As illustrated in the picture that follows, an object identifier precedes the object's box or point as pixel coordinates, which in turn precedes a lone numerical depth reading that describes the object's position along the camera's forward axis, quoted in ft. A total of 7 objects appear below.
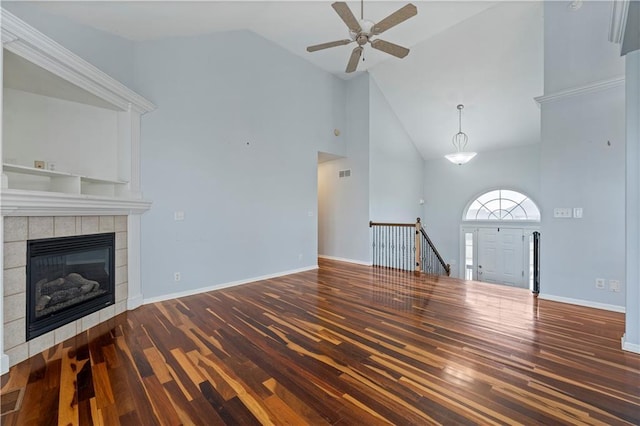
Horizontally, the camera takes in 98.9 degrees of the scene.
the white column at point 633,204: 7.79
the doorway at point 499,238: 23.53
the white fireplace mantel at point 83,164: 7.18
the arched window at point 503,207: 23.40
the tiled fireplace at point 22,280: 7.38
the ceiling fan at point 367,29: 8.75
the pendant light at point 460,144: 19.62
